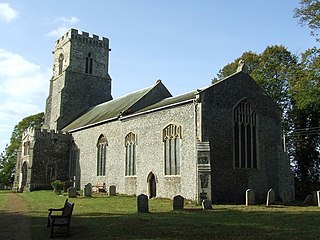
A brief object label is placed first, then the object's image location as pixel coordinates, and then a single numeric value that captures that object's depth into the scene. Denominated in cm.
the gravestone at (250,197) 1880
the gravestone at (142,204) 1523
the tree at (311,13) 2193
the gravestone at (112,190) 2445
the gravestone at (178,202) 1628
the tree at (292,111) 3022
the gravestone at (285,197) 2009
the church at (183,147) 1989
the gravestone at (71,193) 2323
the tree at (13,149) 4542
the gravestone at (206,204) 1680
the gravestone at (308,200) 2084
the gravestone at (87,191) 2381
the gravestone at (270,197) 1917
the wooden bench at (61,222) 960
